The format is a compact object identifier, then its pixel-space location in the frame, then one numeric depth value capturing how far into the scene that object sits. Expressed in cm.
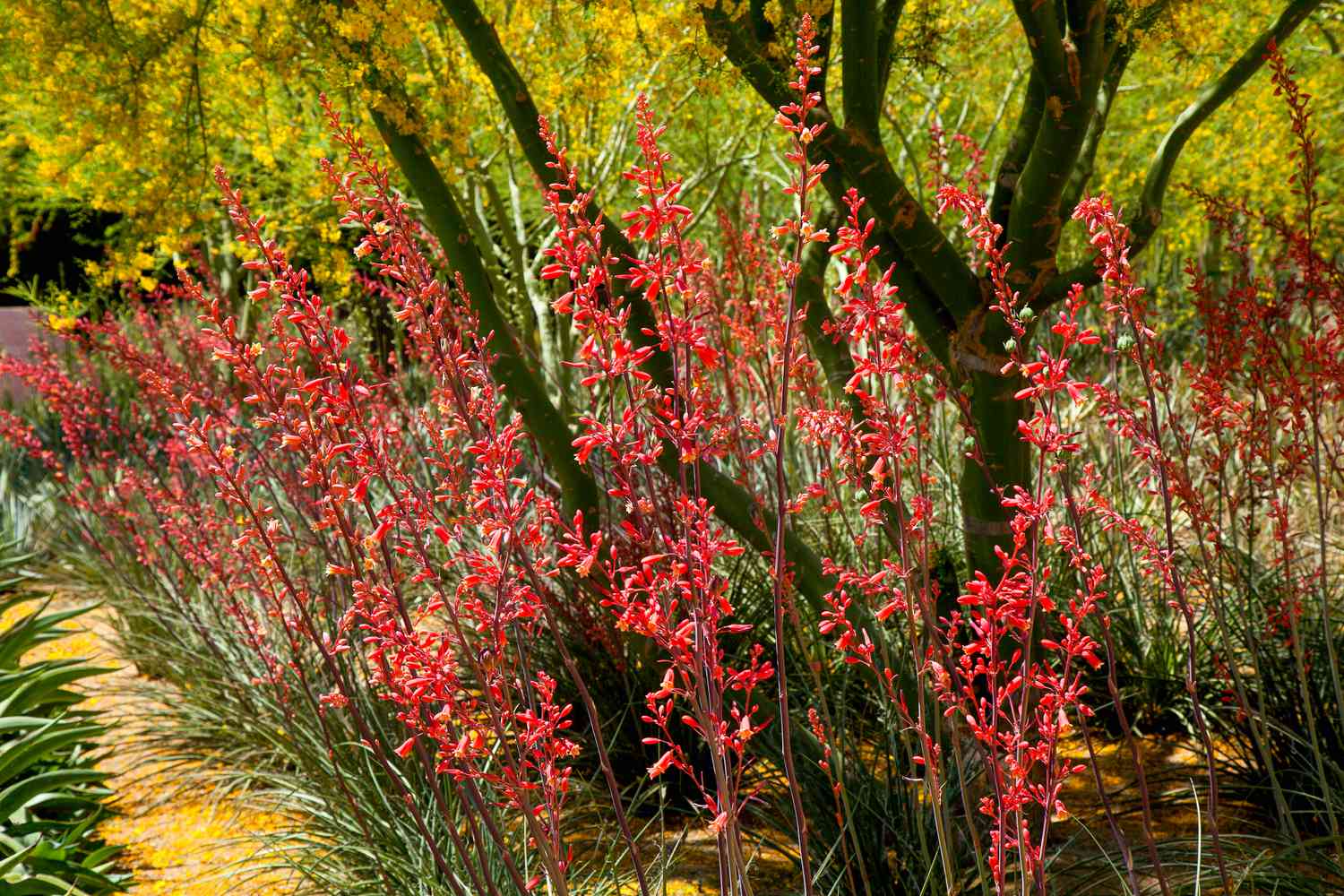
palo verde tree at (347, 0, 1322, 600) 313
